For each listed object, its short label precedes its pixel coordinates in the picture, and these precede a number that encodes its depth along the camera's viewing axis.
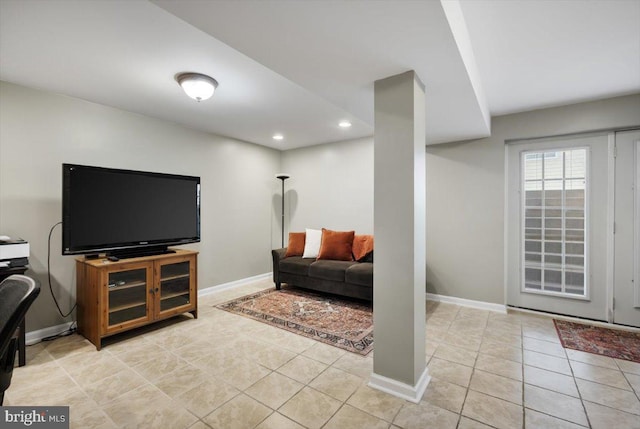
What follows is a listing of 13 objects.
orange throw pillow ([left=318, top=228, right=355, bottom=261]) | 4.34
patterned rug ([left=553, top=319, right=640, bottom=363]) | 2.56
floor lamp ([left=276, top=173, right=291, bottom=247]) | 5.13
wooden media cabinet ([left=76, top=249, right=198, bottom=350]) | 2.64
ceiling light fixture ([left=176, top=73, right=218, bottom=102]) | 2.49
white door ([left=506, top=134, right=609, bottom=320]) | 3.21
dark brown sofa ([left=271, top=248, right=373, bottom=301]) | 3.74
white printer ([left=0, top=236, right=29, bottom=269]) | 2.29
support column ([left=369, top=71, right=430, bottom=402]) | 1.92
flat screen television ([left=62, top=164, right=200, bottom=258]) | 2.64
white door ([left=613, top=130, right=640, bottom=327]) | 3.02
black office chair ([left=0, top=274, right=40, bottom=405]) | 0.98
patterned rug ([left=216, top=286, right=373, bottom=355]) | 2.86
